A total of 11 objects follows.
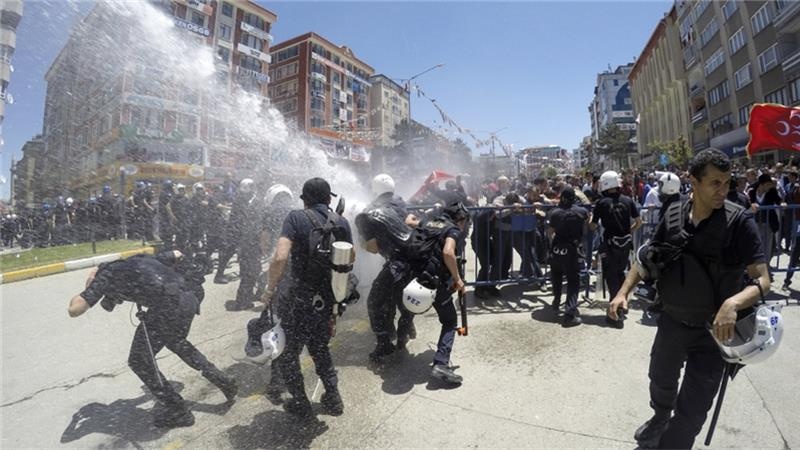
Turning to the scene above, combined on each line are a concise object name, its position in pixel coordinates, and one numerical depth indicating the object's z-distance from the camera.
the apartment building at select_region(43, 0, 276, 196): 14.23
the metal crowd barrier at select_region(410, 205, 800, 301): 5.80
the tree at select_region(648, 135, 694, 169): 35.00
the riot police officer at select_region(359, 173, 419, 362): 3.71
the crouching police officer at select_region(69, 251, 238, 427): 2.88
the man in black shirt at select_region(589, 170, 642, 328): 4.77
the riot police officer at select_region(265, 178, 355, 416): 2.96
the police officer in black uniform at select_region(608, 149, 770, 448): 2.03
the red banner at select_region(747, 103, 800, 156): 6.96
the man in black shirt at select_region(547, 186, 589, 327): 4.77
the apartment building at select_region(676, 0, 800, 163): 23.95
